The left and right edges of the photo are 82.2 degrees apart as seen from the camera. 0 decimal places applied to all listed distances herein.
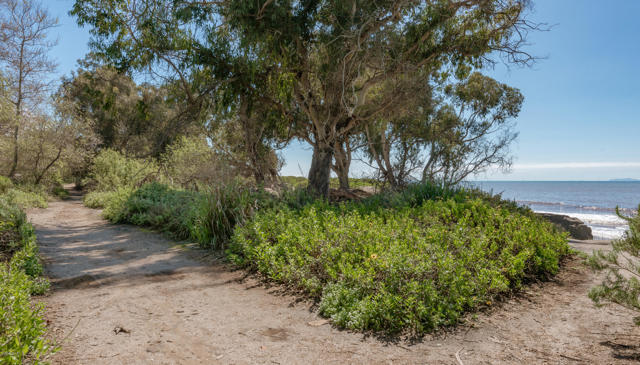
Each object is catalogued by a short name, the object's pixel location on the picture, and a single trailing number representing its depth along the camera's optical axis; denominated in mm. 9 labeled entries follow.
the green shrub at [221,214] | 6820
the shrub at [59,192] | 18897
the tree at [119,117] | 20659
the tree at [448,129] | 17359
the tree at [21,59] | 14469
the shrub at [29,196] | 12797
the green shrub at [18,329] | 2305
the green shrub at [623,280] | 2889
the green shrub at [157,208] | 8273
